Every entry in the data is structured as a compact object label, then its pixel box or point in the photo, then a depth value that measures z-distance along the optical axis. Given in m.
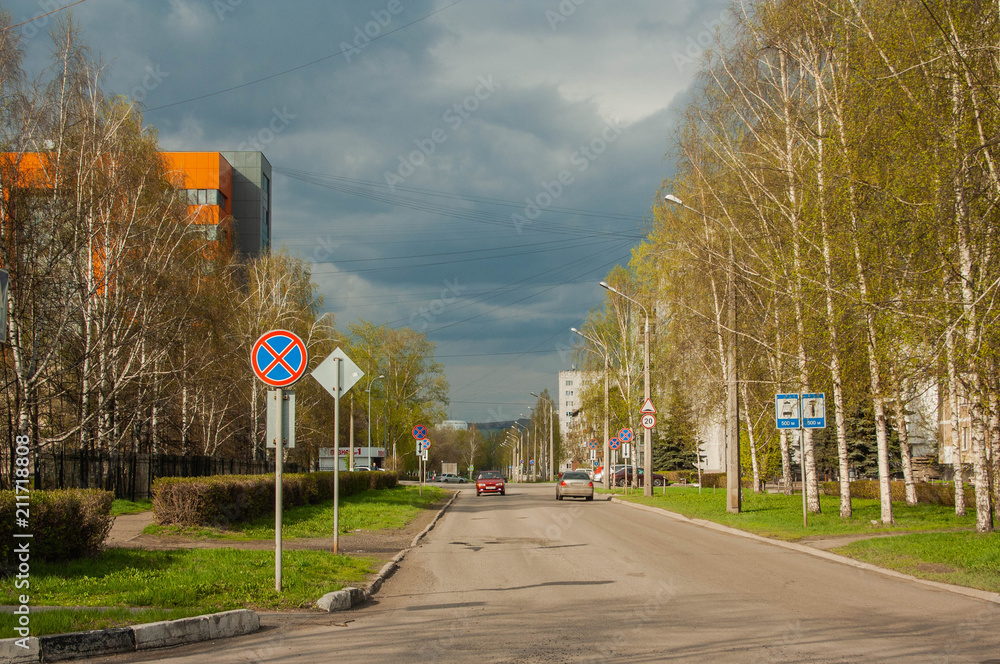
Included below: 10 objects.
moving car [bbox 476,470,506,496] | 48.56
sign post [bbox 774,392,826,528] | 19.17
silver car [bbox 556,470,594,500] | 39.31
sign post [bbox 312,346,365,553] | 13.53
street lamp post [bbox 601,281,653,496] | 35.97
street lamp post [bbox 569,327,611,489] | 48.53
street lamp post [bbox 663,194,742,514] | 23.09
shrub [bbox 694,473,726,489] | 56.20
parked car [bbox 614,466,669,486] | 67.22
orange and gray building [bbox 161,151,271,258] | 57.95
